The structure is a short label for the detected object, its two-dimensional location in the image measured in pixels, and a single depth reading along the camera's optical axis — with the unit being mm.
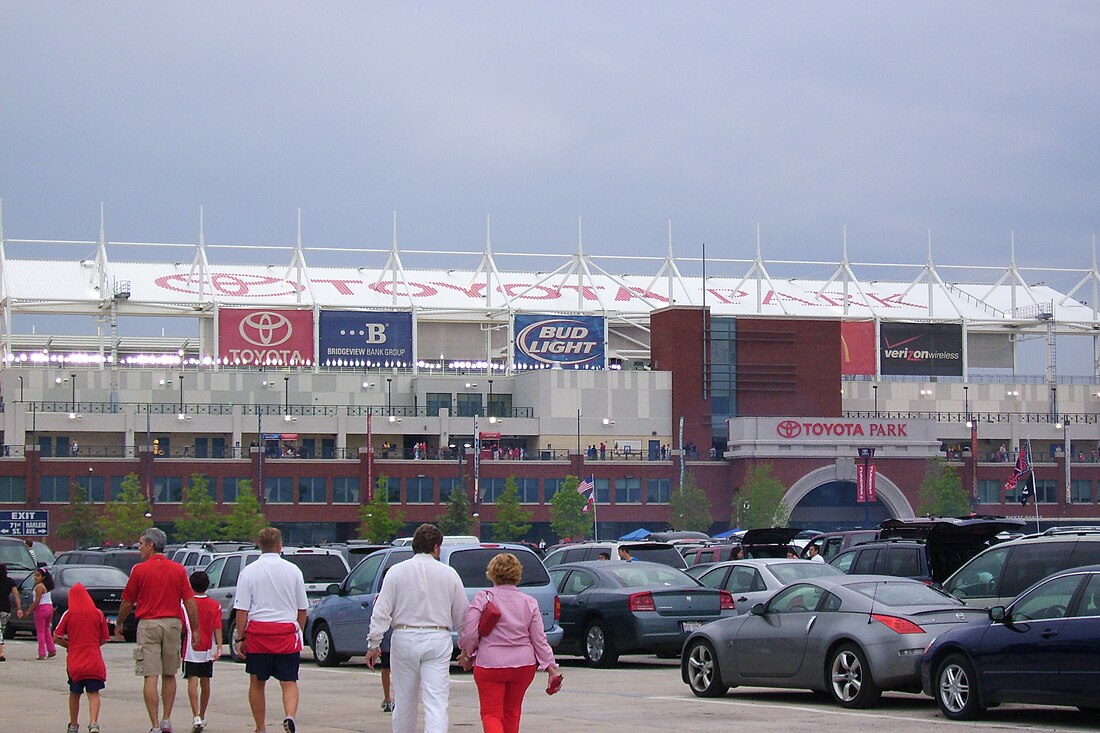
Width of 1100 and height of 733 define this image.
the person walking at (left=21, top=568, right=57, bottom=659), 29078
